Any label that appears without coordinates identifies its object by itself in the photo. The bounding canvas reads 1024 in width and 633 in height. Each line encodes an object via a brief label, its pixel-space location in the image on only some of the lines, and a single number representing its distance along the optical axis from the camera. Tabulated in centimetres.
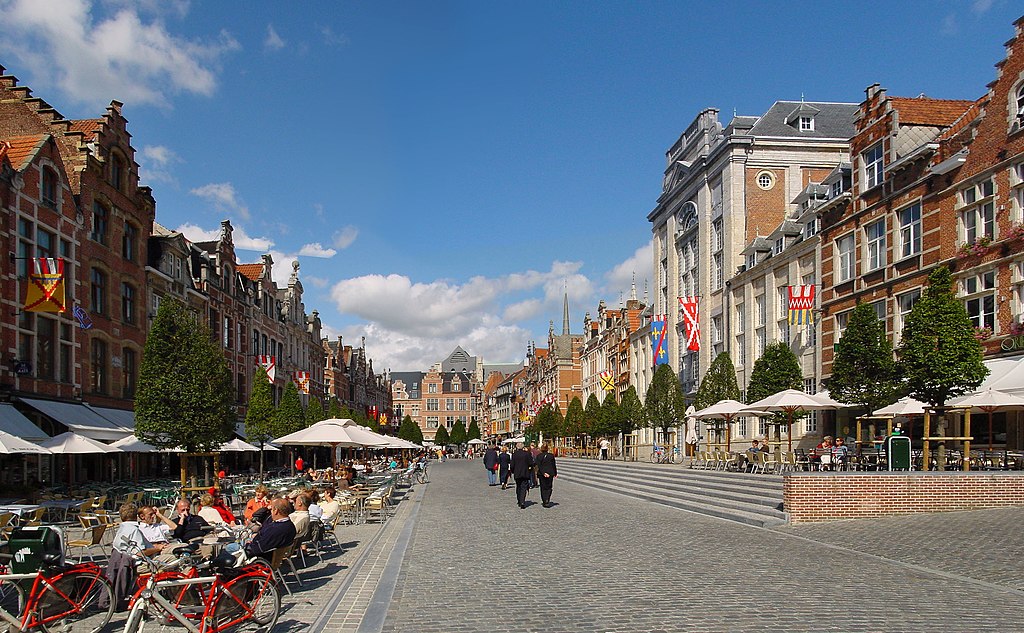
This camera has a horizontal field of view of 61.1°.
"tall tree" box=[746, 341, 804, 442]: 3139
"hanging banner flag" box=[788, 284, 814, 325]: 3453
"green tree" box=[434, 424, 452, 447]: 11269
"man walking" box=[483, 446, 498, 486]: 3462
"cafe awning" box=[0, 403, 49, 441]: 2191
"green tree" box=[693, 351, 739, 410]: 3831
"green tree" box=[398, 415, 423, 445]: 9156
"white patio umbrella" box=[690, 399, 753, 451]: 3029
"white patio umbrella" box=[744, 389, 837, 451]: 2598
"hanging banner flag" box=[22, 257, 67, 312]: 2266
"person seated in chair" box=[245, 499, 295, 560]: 994
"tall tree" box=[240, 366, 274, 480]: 3438
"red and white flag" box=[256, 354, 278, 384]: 3842
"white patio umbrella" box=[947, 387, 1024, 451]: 2067
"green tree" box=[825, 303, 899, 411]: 2380
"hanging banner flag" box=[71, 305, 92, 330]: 2669
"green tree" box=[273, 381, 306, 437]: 3831
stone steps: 1888
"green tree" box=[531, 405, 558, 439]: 7688
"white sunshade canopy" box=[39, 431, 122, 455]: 2081
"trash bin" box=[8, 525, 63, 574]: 876
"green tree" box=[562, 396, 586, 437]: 6712
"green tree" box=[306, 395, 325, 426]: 4697
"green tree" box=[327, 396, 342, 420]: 5303
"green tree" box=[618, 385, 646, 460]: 5198
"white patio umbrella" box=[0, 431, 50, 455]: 1778
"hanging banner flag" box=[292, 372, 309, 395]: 4782
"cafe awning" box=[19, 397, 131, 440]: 2531
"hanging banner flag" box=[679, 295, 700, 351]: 4728
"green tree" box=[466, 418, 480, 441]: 11362
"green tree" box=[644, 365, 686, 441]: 4606
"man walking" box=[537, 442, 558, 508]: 2272
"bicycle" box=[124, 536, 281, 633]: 761
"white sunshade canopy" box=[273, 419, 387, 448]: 2530
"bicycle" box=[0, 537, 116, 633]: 802
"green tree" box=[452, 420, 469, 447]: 11744
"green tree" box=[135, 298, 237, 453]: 2348
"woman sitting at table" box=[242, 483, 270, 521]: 1431
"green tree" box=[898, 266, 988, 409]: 1970
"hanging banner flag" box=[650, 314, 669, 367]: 5503
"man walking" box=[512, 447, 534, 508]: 2312
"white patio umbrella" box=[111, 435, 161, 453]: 2409
